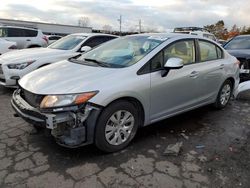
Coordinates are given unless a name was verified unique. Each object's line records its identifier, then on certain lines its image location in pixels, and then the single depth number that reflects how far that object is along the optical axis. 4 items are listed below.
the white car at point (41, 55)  4.34
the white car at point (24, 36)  9.65
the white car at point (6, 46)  6.78
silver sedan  2.27
